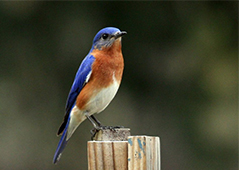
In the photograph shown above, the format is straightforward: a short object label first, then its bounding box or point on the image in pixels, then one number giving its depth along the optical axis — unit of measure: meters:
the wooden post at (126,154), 4.14
